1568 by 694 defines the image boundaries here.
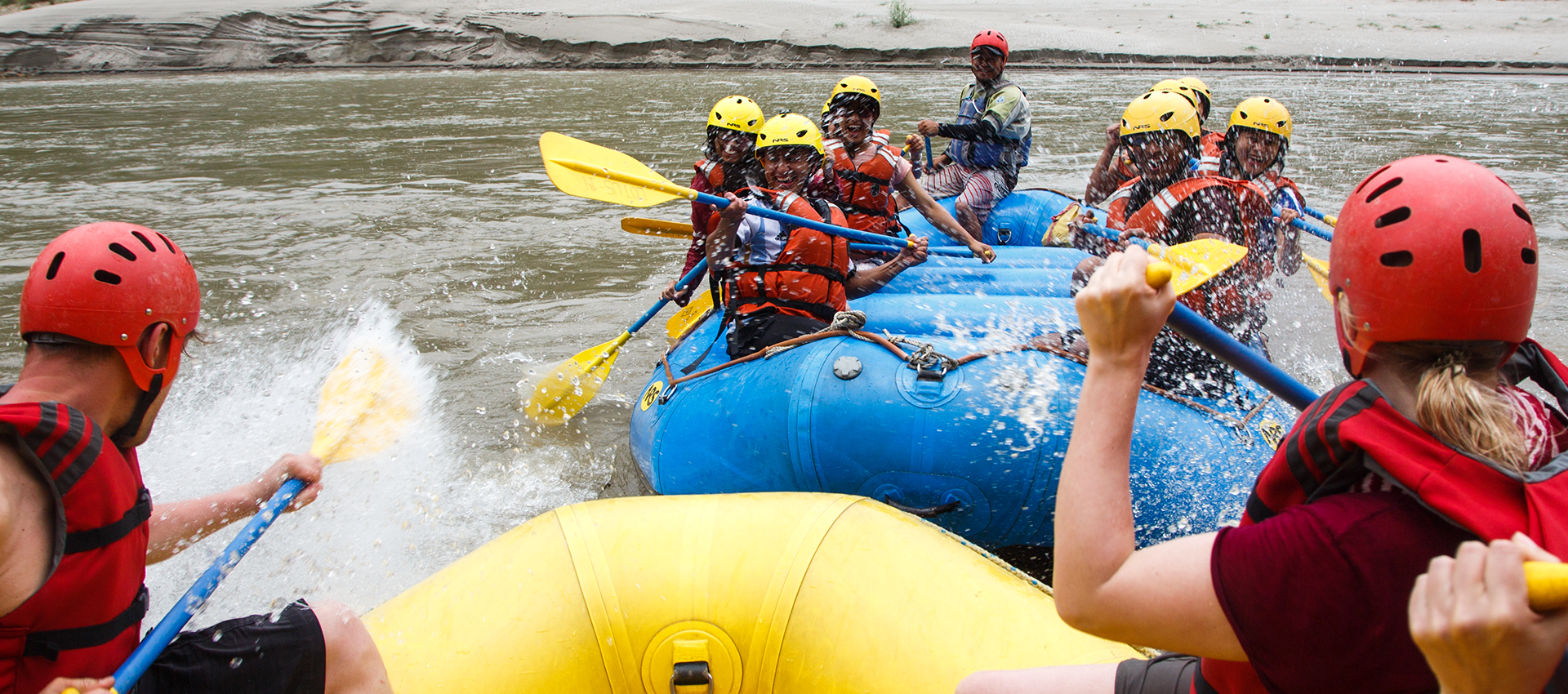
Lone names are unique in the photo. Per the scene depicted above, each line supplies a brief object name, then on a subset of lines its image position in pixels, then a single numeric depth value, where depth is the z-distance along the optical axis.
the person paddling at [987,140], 6.53
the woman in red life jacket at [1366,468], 1.04
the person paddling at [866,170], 5.56
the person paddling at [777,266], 4.25
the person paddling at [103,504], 1.53
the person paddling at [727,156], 5.20
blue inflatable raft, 3.16
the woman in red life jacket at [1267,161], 4.73
